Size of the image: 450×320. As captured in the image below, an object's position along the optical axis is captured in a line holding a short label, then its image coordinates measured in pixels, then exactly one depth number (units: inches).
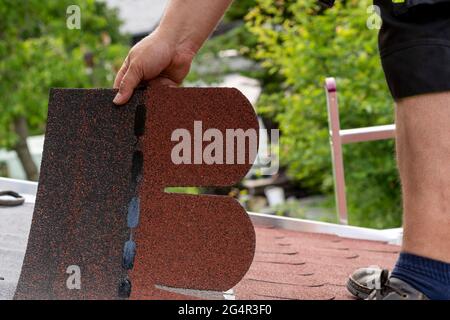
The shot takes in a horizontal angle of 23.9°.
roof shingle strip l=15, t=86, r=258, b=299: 60.7
